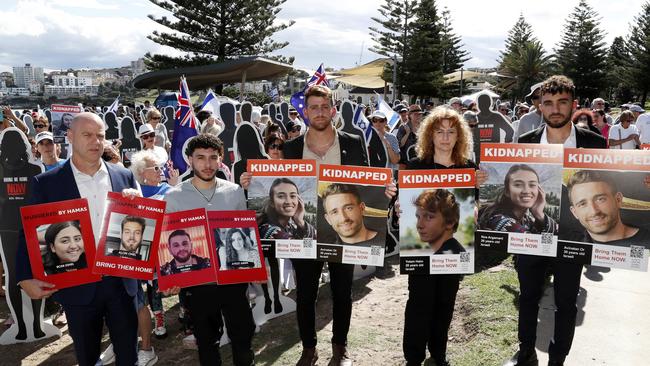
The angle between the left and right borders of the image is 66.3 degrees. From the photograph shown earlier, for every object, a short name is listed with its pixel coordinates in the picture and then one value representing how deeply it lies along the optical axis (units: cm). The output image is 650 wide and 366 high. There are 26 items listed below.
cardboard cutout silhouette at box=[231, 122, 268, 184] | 547
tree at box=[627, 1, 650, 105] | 4425
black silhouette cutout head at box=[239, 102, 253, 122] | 971
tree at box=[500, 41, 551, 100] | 5847
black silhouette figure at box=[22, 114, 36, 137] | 1272
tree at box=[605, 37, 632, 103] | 4691
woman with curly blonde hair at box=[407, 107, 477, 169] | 345
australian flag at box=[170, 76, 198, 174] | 664
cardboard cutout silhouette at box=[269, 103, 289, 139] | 1185
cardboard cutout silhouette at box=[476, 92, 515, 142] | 743
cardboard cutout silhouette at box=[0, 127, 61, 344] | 489
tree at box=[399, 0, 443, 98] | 4747
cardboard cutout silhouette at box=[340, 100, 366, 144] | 840
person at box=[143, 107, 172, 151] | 961
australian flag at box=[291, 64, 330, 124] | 1007
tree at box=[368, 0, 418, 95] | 4662
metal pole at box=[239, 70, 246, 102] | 2636
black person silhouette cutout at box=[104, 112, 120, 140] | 1234
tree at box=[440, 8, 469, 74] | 6367
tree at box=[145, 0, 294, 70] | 3553
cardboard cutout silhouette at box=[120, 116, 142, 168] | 1093
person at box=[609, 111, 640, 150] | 919
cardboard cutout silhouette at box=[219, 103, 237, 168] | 876
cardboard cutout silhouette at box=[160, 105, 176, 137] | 1453
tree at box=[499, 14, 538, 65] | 6825
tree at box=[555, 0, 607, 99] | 5094
